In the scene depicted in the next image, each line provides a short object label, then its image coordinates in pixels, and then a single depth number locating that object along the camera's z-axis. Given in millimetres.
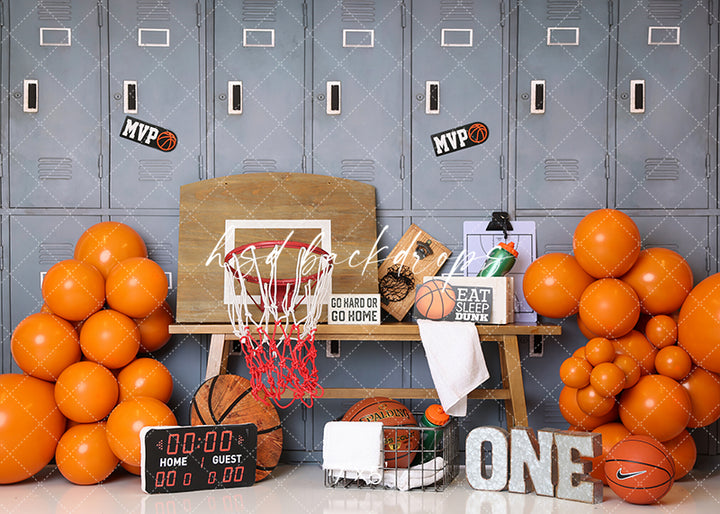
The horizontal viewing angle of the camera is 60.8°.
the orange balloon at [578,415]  2605
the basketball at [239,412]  2607
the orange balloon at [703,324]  2412
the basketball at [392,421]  2553
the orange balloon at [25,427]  2465
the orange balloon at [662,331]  2572
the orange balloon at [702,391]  2535
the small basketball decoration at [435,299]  2775
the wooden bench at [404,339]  2713
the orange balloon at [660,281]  2582
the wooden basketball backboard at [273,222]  2951
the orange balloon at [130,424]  2451
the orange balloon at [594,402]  2480
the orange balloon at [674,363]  2508
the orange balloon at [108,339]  2582
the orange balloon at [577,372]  2494
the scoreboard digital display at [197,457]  2406
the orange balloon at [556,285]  2648
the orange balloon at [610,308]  2512
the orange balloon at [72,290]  2572
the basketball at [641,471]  2248
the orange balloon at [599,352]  2488
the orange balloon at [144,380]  2623
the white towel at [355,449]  2475
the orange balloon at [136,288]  2619
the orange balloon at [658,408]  2451
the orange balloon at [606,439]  2519
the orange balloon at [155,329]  2820
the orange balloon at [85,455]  2510
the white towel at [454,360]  2615
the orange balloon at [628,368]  2504
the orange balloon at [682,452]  2592
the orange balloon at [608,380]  2436
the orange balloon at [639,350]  2580
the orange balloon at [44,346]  2553
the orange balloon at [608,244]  2531
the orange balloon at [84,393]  2512
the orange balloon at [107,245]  2766
